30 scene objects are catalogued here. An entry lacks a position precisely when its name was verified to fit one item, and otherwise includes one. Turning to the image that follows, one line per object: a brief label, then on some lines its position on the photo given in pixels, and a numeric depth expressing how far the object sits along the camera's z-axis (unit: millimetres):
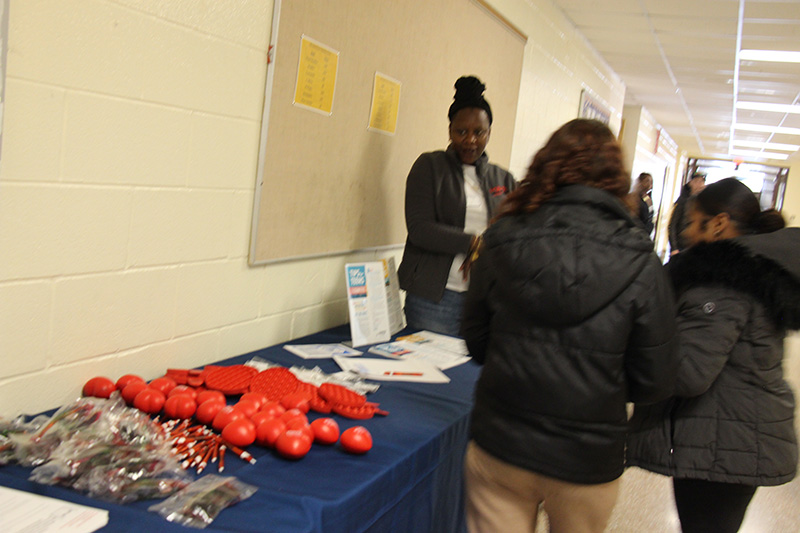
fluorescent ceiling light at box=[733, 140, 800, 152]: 11875
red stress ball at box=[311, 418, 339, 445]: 1450
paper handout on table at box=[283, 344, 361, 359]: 2140
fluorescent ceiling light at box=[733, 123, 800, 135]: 9700
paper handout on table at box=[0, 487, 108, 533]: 973
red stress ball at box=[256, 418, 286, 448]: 1391
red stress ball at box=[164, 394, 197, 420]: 1480
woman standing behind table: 2529
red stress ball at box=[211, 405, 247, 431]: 1424
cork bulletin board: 2072
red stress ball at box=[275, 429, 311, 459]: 1347
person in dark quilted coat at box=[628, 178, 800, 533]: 1512
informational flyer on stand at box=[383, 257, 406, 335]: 2516
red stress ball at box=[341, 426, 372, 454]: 1421
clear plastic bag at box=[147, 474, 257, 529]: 1065
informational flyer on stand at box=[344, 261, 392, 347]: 2318
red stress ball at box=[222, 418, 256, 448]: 1369
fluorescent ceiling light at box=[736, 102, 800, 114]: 7746
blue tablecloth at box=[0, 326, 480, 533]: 1121
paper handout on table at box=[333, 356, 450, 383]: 2016
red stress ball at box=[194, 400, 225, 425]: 1469
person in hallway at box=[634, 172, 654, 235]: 7590
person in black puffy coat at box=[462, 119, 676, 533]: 1233
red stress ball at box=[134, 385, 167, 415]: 1483
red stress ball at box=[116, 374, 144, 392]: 1580
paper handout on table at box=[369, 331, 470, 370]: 2252
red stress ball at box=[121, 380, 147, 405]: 1520
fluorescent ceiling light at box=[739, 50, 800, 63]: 5324
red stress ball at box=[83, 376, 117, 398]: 1535
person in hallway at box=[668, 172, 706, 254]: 7084
